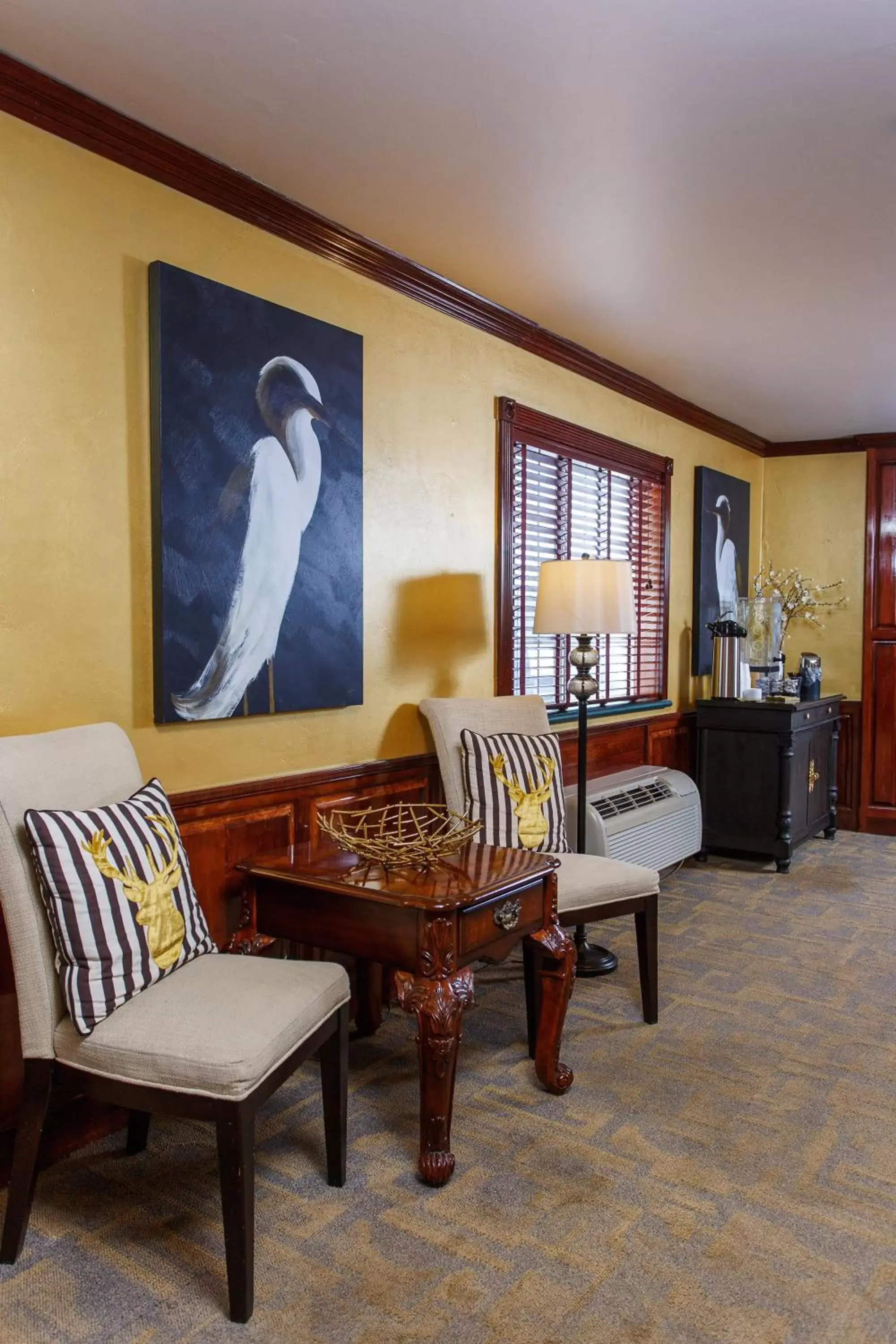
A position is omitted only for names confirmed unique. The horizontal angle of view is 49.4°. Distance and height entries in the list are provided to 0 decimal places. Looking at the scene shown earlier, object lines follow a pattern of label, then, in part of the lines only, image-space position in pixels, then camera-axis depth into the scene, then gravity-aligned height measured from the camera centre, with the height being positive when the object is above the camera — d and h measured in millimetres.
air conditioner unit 3906 -774
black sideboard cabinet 5145 -757
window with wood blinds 3934 +483
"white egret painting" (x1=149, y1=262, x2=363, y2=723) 2500 +375
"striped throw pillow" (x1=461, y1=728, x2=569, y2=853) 3127 -506
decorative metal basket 2461 -549
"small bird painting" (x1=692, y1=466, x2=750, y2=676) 5566 +512
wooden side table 2189 -698
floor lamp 3393 +117
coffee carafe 5449 -138
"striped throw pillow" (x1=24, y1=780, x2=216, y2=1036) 1884 -527
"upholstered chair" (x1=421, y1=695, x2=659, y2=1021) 2906 -732
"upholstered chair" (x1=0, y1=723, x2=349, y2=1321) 1758 -754
